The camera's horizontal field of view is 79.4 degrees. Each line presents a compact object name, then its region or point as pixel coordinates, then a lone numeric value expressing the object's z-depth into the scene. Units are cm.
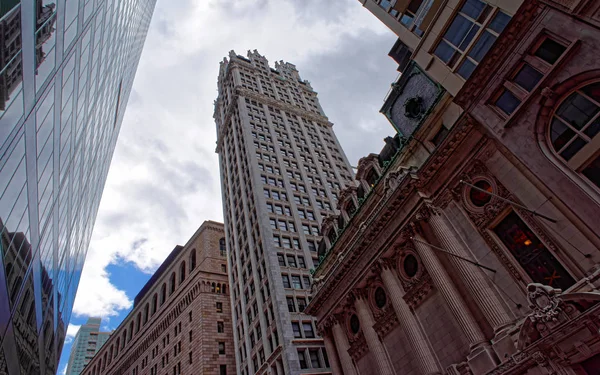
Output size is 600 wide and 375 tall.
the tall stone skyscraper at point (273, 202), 4394
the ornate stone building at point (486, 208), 1609
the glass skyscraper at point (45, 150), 1191
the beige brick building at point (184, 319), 6038
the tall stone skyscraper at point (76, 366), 19925
